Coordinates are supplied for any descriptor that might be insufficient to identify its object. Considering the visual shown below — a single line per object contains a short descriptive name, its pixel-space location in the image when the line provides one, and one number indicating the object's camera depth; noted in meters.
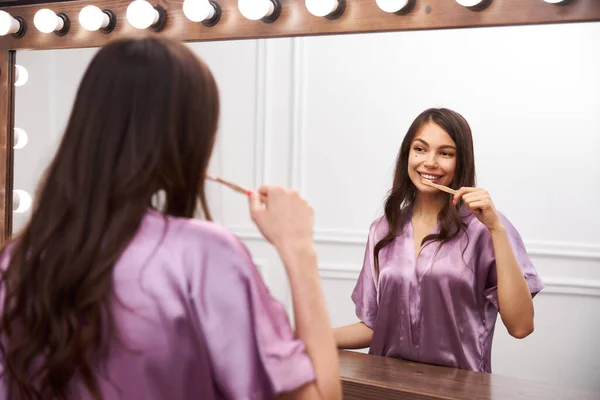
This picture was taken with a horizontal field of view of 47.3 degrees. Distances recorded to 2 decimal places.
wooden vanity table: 0.92
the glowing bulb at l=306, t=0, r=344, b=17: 1.07
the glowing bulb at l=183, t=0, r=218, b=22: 1.16
